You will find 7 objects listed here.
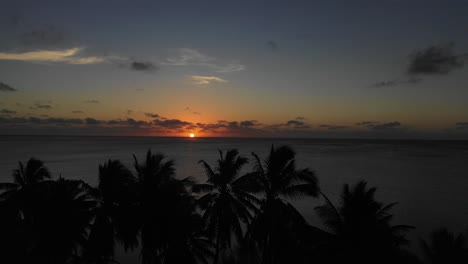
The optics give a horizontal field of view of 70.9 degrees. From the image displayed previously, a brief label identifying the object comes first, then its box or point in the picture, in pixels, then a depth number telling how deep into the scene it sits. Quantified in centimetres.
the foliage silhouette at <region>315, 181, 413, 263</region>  1548
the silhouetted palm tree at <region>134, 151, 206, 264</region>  1902
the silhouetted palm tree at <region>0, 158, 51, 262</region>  1700
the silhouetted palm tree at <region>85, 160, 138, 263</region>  1989
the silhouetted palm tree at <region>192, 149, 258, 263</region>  2184
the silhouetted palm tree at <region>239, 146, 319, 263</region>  2022
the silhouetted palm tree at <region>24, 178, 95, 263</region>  1892
